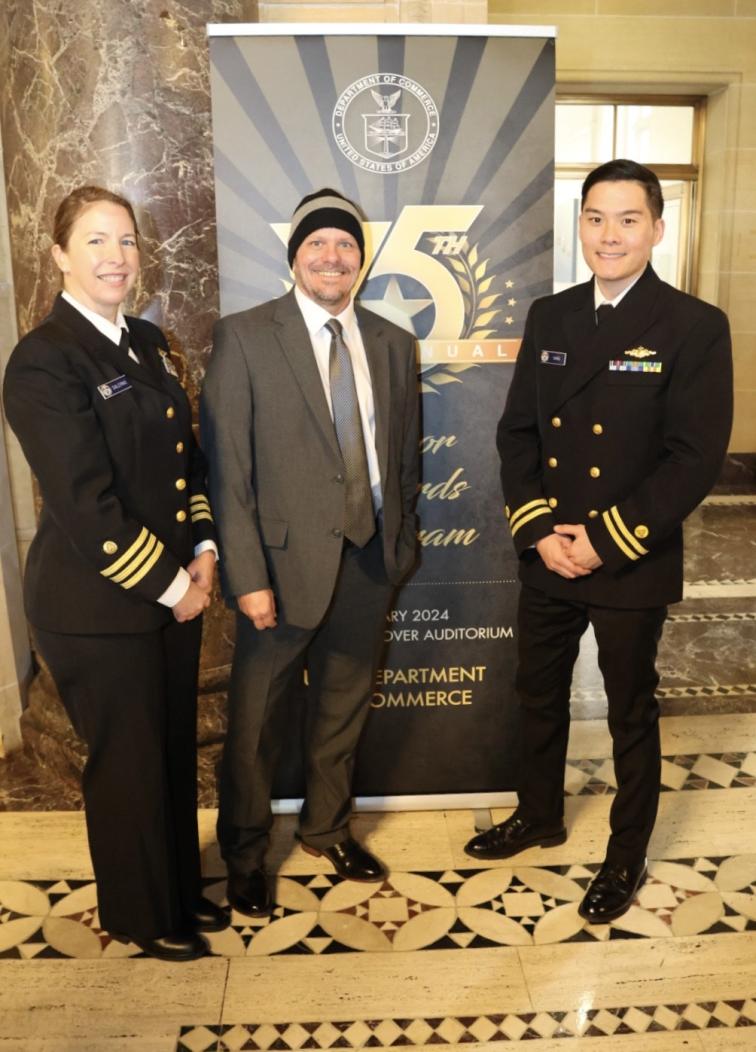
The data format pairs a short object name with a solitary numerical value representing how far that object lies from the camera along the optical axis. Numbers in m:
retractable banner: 2.59
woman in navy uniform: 2.01
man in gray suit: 2.40
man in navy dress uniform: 2.28
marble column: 2.78
